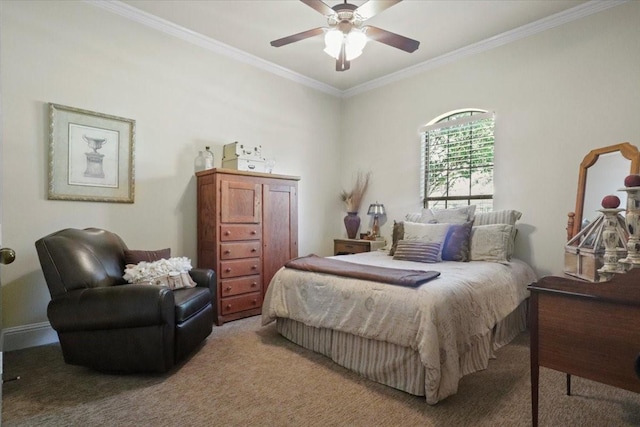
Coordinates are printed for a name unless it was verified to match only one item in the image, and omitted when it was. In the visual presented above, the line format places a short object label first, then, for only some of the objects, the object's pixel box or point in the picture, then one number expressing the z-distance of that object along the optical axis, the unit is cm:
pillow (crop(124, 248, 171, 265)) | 277
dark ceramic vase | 479
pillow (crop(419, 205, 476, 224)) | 342
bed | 188
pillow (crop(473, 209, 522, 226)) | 329
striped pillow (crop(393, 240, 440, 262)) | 304
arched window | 380
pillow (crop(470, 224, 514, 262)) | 305
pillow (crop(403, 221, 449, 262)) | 318
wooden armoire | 337
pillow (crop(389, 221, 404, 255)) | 357
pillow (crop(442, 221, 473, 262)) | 310
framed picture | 282
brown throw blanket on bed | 212
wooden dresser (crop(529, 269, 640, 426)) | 128
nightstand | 436
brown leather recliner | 211
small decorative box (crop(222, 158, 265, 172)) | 368
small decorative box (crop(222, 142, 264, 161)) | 369
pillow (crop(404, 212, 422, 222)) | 385
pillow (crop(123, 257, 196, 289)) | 252
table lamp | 457
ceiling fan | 237
